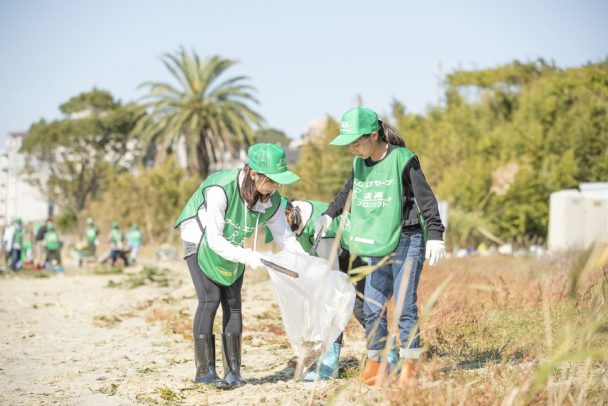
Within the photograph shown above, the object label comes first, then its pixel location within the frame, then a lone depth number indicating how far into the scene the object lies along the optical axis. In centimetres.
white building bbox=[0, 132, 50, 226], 8212
